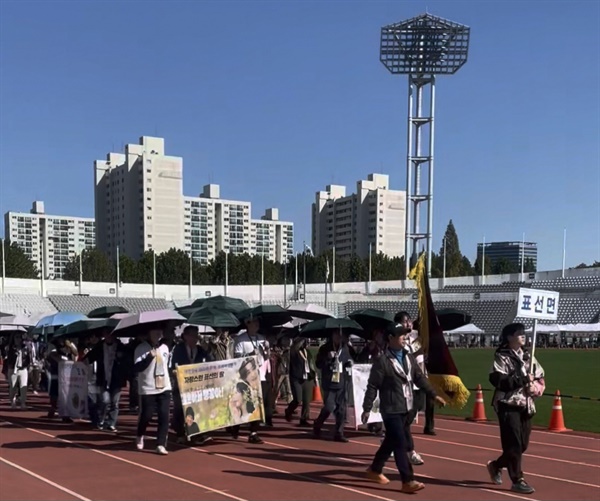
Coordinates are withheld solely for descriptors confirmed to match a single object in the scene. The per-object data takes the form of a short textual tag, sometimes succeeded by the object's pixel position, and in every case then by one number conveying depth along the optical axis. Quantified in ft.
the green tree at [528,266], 492.45
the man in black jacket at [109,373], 39.42
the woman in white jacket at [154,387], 32.09
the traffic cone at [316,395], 58.80
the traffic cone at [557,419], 42.63
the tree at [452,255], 365.51
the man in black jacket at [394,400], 25.12
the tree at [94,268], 314.55
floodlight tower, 229.86
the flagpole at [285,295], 230.89
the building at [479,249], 604.25
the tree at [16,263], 288.30
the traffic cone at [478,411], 47.16
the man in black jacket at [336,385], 37.04
